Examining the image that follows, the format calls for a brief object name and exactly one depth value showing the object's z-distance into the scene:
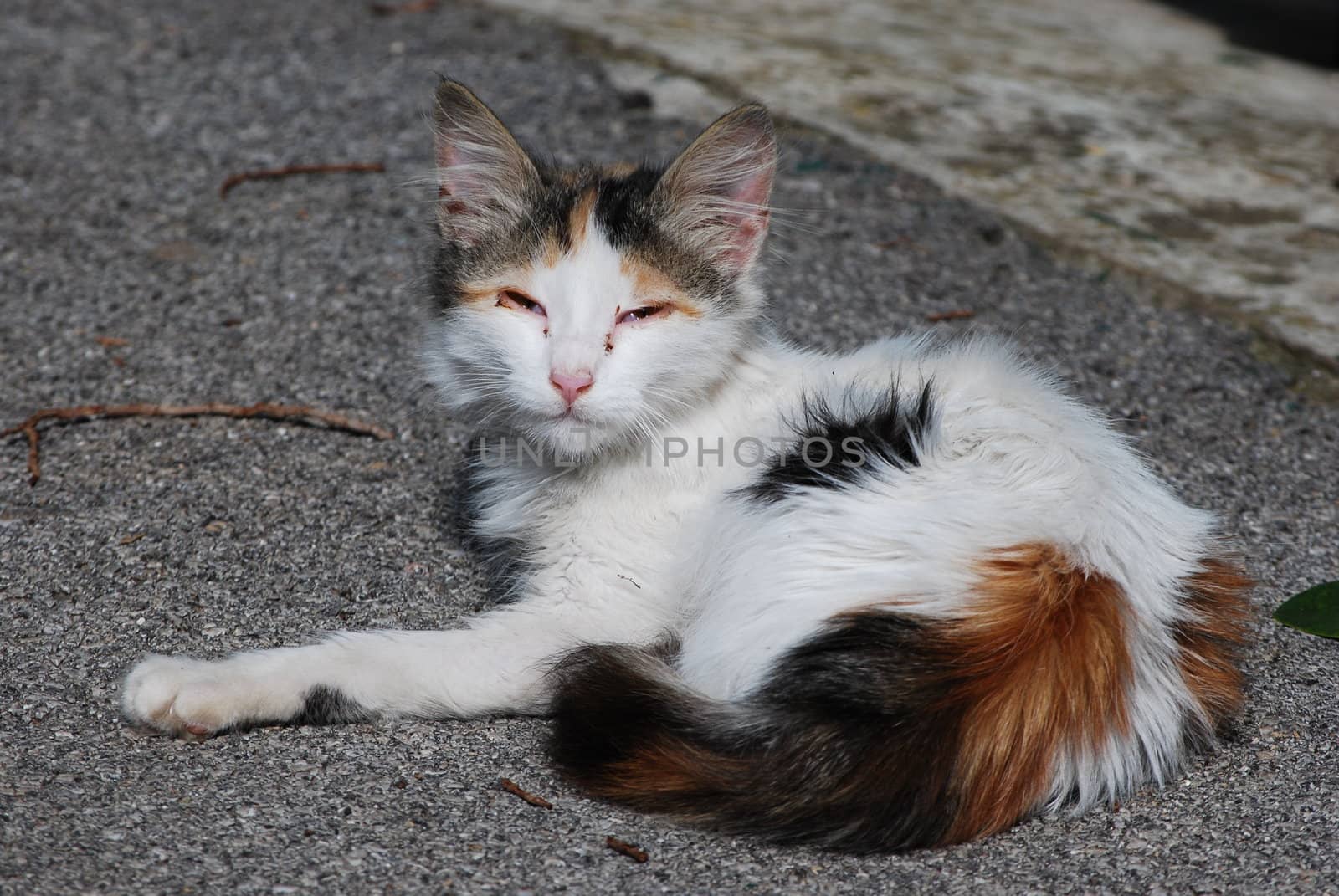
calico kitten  3.85
